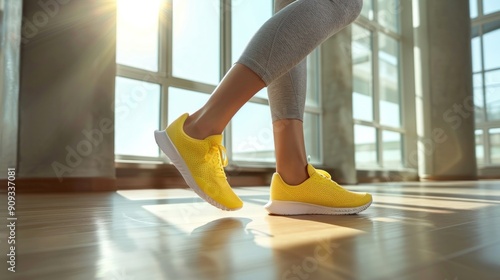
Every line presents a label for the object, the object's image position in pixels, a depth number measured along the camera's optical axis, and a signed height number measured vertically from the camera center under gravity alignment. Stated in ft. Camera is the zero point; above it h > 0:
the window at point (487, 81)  21.44 +4.13
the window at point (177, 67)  9.37 +2.33
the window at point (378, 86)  16.93 +3.23
